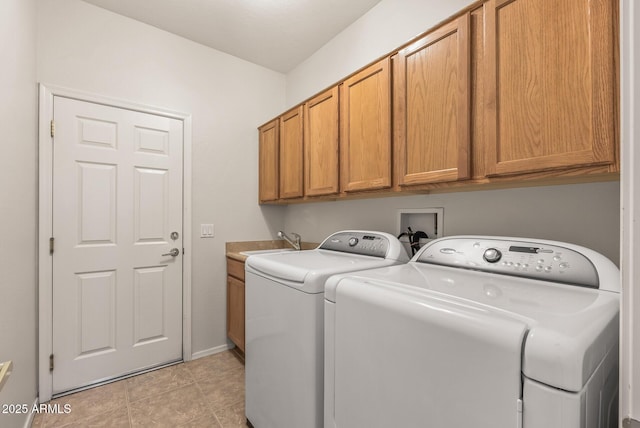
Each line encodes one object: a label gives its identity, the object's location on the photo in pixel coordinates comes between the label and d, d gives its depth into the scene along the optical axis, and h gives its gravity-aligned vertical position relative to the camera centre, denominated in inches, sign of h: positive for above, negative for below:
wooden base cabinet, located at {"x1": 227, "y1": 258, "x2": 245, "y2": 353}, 90.8 -28.4
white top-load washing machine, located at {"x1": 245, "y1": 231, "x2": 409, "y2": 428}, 44.5 -19.2
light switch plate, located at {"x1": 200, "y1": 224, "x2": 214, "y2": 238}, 97.6 -5.3
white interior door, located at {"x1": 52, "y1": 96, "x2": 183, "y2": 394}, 76.1 -7.6
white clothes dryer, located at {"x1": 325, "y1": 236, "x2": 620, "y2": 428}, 22.2 -11.6
